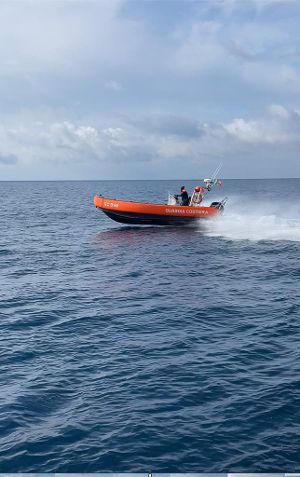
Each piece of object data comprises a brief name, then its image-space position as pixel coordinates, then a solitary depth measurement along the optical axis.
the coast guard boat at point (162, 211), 33.47
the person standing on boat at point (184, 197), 33.91
